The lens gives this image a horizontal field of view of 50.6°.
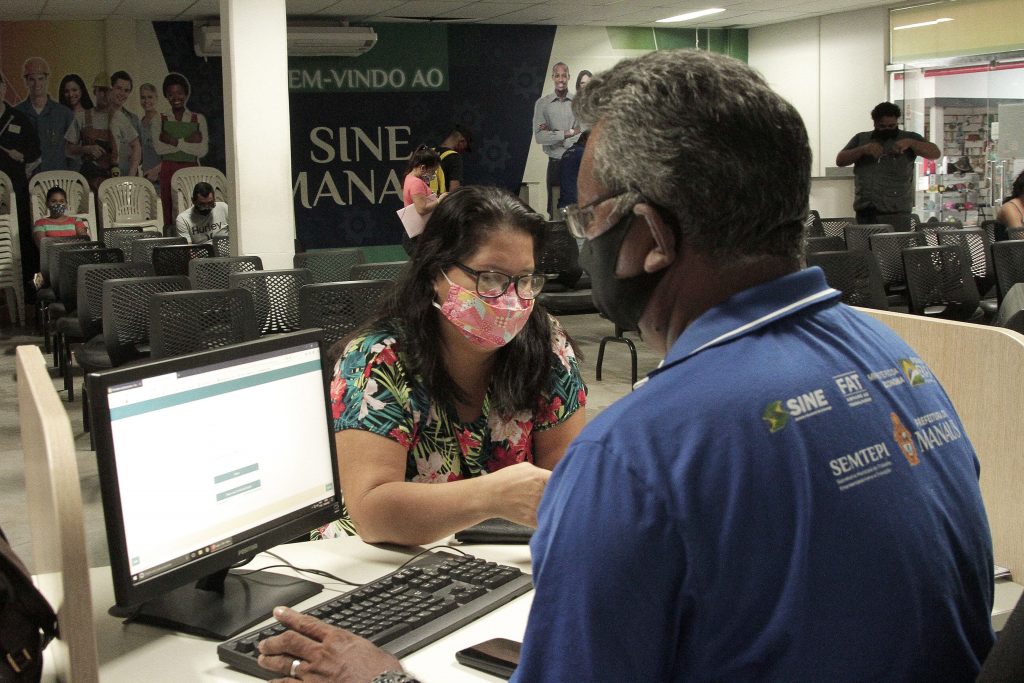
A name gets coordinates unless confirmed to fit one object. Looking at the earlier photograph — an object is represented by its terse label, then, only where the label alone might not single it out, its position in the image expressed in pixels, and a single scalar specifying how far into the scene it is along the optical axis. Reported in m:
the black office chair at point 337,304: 3.63
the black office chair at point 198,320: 3.45
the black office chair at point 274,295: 4.76
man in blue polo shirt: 0.91
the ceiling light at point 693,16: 12.24
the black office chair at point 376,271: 4.63
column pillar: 7.39
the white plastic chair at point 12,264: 10.38
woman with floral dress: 2.08
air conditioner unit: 11.38
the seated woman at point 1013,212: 7.48
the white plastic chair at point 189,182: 11.81
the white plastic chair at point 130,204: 11.37
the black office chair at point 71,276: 6.75
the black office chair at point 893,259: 6.62
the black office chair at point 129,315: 4.82
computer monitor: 1.50
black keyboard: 1.55
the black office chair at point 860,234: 7.68
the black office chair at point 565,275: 7.04
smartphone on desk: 1.48
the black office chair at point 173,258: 6.92
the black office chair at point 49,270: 7.78
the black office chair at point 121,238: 8.76
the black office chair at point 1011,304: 4.14
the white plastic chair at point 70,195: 11.18
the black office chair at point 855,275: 5.27
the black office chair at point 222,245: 8.24
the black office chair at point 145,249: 7.42
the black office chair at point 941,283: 5.74
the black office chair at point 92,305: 5.62
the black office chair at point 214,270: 5.62
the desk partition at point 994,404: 2.02
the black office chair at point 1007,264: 5.68
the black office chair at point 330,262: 6.02
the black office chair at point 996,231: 7.55
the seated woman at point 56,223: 10.55
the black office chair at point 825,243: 6.85
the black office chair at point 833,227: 8.93
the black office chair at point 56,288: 7.22
